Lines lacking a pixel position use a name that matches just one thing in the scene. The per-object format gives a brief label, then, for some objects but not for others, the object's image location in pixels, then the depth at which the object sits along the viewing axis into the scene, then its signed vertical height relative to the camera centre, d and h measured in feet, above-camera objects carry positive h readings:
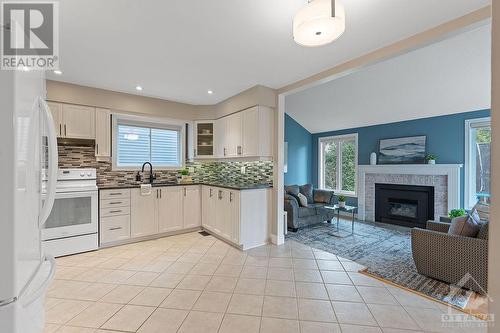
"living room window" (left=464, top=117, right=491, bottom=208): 13.48 +0.41
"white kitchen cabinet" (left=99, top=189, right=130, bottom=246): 11.36 -2.69
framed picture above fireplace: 15.69 +1.18
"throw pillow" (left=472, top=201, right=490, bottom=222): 8.98 -1.80
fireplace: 15.40 -2.79
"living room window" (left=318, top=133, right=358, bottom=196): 19.95 +0.26
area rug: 7.54 -4.22
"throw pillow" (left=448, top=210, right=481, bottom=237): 7.74 -2.10
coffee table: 14.26 -2.72
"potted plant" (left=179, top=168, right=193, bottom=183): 15.02 -0.69
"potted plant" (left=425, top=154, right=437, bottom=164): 14.95 +0.50
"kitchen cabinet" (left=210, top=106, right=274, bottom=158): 11.80 +1.80
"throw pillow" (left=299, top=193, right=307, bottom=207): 15.78 -2.46
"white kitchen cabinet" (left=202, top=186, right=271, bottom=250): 11.30 -2.70
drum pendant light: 4.69 +3.13
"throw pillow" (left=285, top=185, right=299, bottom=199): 16.09 -1.82
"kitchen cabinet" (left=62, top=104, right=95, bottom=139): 11.21 +2.21
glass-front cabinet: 15.40 +1.80
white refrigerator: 2.77 -0.47
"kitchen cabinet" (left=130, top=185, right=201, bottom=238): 12.28 -2.65
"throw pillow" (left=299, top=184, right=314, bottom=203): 17.70 -2.07
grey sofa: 14.46 -2.89
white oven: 10.13 -2.47
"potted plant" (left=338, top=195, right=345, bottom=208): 14.99 -2.39
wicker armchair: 7.25 -3.12
